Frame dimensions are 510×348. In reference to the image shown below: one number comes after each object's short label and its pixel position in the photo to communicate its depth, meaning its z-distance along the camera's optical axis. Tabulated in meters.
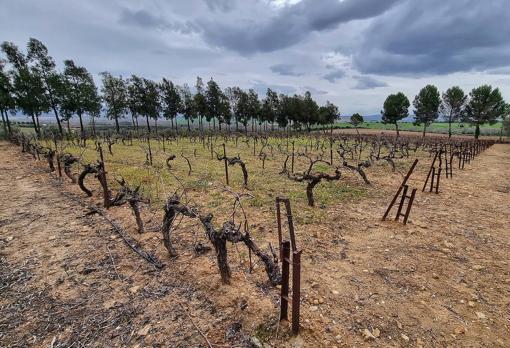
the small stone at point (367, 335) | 3.37
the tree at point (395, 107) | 56.92
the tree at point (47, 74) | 31.73
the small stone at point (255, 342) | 3.17
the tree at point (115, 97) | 44.19
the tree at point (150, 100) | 47.81
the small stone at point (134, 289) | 4.23
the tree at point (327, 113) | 65.12
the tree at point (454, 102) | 48.97
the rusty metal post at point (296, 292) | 3.01
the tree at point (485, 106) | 44.94
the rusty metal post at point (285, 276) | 3.25
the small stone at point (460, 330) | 3.50
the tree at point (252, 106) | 57.50
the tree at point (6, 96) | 29.24
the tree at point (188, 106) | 52.78
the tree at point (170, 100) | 50.41
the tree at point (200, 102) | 50.97
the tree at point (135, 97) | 46.66
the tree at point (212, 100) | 52.41
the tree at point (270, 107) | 60.16
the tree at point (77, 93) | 36.66
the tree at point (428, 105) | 51.69
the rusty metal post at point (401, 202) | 6.75
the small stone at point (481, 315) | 3.78
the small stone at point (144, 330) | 3.42
